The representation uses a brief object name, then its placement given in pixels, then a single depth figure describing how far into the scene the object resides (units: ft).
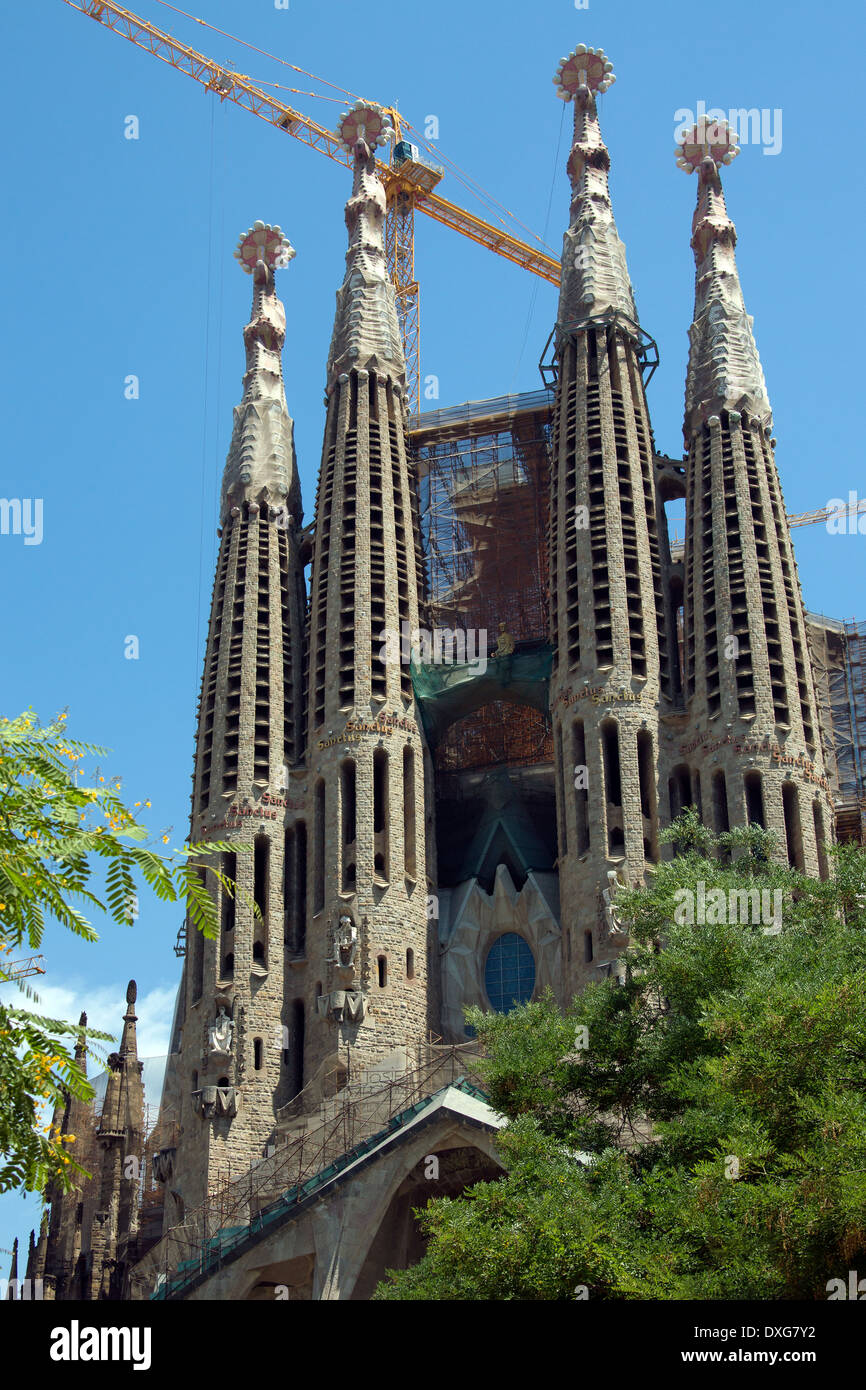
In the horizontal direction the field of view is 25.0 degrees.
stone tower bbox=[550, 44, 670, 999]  187.42
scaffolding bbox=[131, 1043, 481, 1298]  161.79
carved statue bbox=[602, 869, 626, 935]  179.83
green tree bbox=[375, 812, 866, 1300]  84.74
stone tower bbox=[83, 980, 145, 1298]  207.51
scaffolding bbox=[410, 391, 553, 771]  232.73
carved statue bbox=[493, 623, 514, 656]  212.84
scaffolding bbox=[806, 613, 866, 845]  236.41
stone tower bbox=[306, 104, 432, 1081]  186.60
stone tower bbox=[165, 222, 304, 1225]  183.62
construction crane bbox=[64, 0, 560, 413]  288.10
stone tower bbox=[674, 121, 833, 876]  186.09
